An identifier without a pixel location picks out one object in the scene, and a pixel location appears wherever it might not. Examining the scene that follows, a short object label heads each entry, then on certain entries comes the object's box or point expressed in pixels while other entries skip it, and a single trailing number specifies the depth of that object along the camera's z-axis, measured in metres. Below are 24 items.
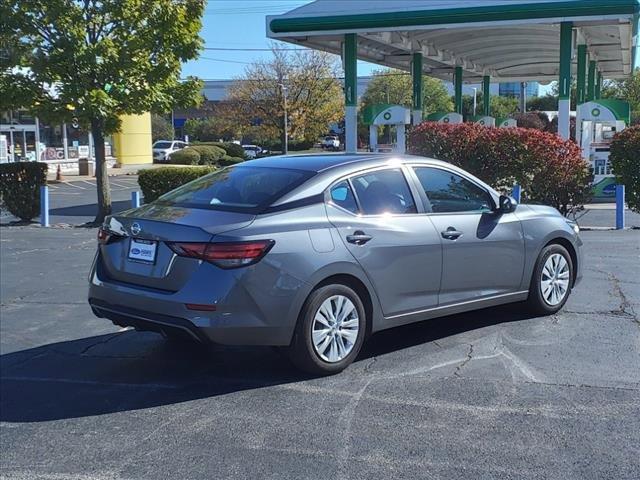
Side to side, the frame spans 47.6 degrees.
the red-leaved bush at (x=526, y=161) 13.70
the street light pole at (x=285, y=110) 48.06
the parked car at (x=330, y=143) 66.65
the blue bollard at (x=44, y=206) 15.88
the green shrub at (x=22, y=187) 16.31
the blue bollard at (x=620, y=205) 13.64
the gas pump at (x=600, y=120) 20.17
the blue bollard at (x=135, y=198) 15.30
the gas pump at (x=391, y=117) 21.12
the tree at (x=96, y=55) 14.42
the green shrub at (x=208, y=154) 44.53
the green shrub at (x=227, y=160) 42.75
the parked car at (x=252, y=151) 53.78
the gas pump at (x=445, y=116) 26.38
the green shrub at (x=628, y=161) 14.16
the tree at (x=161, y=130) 74.50
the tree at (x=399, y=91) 69.88
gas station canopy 18.97
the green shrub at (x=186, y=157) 42.97
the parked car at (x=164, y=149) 48.49
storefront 36.97
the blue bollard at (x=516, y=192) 13.42
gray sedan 4.82
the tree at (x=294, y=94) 49.03
